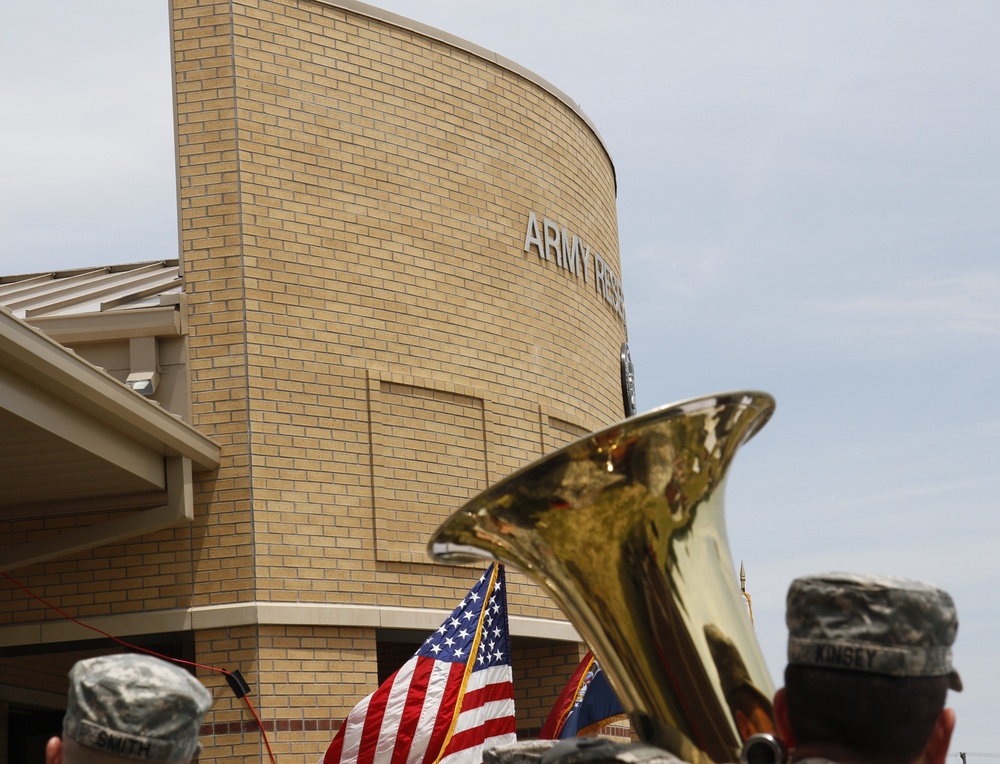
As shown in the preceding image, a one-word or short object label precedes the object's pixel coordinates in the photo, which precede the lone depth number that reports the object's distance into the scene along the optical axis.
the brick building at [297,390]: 11.02
